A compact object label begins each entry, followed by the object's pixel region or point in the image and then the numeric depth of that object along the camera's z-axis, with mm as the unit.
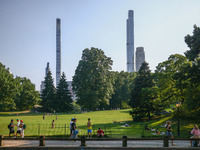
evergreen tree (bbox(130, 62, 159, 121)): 38209
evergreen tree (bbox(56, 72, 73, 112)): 72938
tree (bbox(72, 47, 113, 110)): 67000
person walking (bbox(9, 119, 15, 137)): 20266
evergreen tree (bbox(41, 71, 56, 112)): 73438
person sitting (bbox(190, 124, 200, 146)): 15102
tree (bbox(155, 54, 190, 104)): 36188
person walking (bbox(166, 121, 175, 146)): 16842
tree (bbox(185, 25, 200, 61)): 31814
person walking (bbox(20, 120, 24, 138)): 20000
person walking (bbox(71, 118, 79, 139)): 18342
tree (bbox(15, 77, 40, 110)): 79125
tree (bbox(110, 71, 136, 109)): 85750
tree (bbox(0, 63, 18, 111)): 59812
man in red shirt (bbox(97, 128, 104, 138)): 20344
